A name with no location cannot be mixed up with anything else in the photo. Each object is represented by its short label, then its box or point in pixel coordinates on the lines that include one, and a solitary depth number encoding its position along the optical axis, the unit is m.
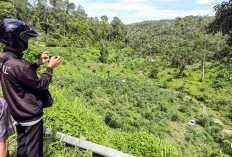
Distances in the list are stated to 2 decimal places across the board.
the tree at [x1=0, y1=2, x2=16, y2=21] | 25.38
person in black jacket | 1.38
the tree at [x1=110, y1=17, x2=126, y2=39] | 47.53
